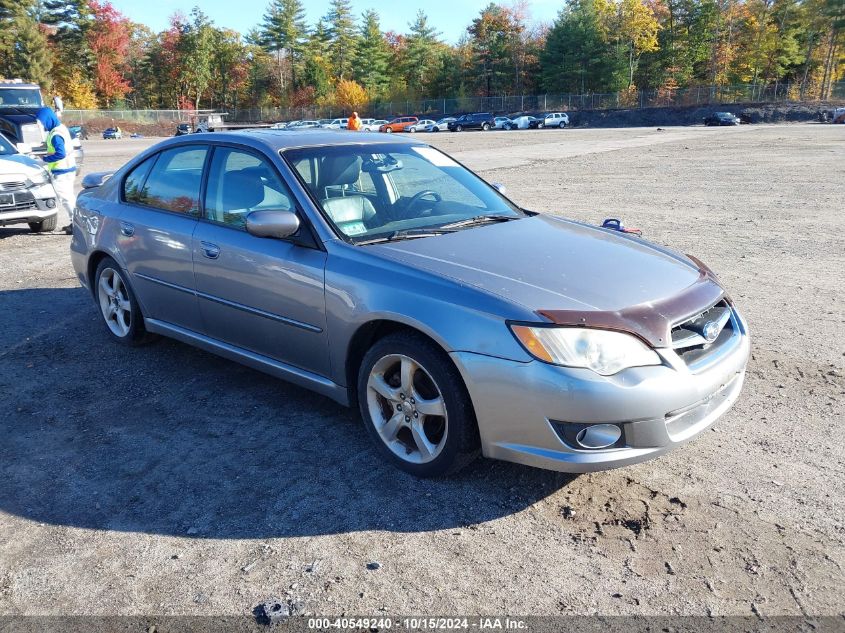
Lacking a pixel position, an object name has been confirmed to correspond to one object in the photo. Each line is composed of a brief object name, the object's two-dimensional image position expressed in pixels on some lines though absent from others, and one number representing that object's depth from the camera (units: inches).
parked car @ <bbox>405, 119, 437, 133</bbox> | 2368.4
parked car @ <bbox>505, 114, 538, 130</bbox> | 2426.2
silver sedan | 119.0
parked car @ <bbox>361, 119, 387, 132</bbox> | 2287.4
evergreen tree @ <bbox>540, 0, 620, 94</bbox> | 3201.3
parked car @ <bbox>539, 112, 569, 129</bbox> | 2464.3
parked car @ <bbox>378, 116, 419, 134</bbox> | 2285.9
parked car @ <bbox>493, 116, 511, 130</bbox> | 2462.6
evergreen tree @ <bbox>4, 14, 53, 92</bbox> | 2903.5
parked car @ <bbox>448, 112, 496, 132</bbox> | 2472.9
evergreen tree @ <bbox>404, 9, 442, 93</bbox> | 3713.1
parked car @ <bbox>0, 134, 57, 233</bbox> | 383.6
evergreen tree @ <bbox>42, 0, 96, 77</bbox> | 3265.3
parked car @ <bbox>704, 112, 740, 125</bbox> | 2133.4
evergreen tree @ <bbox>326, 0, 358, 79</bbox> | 3892.7
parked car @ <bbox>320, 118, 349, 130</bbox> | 2216.4
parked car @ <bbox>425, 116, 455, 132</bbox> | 2464.3
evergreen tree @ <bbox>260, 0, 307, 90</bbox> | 3846.0
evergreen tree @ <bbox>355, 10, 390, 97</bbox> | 3656.5
